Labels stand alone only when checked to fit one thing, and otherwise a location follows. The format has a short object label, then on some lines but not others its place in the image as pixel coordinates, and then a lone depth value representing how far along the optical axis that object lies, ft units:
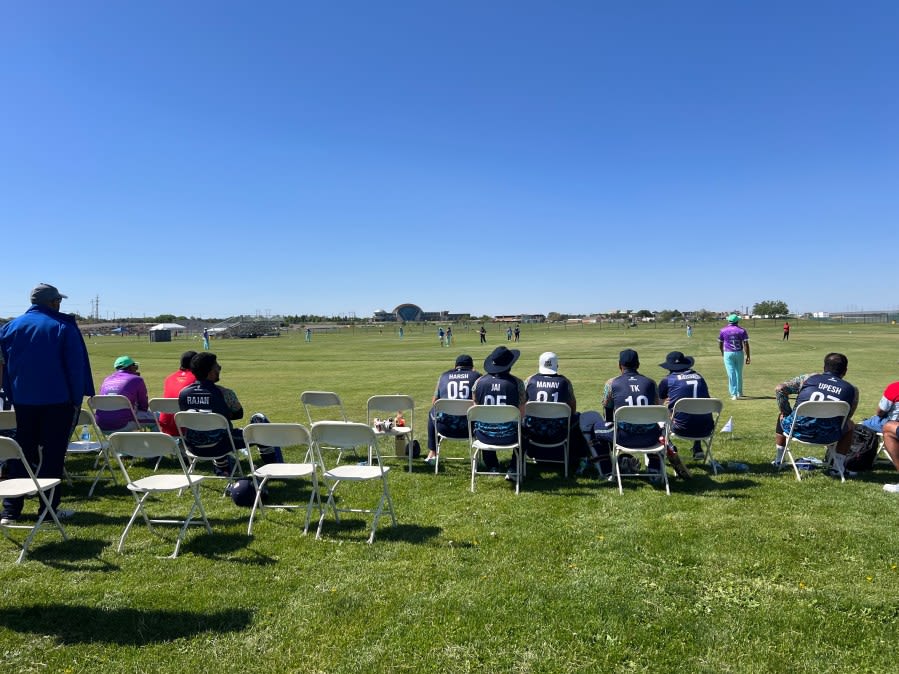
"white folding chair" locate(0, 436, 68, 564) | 13.59
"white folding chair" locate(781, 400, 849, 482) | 19.13
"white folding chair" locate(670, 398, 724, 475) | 19.79
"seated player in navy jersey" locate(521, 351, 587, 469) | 20.74
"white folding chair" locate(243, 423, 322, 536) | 15.38
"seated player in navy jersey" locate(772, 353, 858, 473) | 20.02
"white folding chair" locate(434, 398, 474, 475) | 21.17
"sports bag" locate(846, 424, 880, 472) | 20.70
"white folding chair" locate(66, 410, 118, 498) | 20.31
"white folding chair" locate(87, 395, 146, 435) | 21.65
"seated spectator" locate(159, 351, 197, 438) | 22.44
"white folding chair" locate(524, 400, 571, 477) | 19.70
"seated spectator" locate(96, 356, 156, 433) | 23.32
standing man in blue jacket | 16.56
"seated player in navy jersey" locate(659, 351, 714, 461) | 21.25
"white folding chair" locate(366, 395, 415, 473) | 22.77
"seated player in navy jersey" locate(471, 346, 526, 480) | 19.99
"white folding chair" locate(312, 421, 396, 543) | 14.84
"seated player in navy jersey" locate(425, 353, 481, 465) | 22.12
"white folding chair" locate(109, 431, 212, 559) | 14.46
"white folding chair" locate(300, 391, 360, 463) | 23.85
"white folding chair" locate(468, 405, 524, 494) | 18.81
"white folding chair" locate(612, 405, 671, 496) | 18.24
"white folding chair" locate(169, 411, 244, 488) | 18.22
